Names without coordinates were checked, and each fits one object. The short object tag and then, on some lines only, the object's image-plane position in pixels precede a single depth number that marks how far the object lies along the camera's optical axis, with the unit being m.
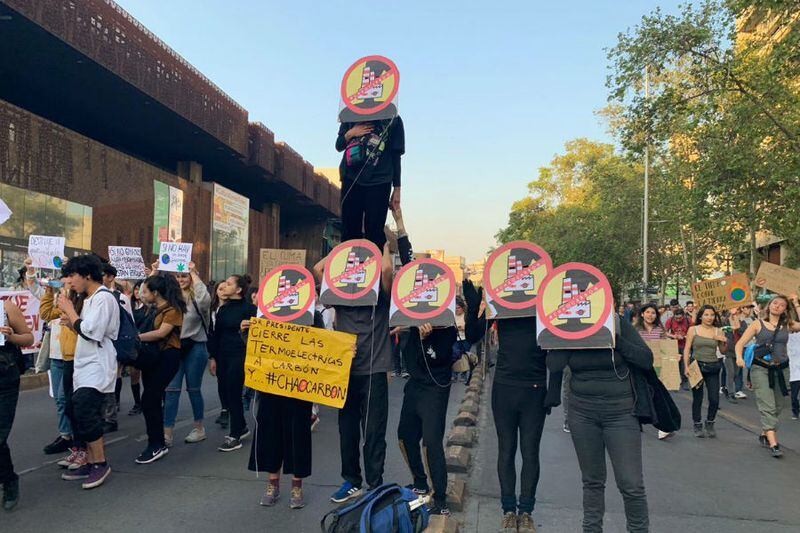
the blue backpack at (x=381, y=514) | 3.31
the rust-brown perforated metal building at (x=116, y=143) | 13.20
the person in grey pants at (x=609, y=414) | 3.54
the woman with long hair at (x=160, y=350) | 5.62
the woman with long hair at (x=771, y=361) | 6.89
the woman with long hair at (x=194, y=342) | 6.61
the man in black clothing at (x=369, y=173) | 4.78
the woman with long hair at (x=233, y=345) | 6.19
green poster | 19.64
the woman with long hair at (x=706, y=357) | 7.68
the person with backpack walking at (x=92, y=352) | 4.68
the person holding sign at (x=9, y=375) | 4.24
